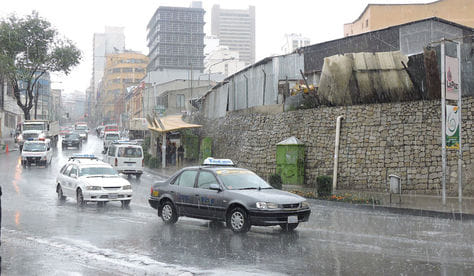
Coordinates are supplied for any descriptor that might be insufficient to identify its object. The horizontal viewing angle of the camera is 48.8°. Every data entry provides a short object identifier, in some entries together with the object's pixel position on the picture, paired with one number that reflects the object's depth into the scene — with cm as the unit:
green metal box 2412
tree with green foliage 5925
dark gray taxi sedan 1113
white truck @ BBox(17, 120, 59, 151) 5171
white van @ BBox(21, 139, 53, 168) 3431
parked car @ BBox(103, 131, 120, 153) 5252
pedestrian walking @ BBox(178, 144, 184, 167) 3981
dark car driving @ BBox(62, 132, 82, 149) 5481
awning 3586
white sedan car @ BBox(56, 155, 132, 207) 1664
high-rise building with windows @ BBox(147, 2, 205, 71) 14000
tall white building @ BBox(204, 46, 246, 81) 16275
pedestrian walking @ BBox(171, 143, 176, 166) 3947
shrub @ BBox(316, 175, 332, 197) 1919
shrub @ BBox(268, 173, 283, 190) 2105
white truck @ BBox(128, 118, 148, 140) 6108
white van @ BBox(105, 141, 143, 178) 2919
